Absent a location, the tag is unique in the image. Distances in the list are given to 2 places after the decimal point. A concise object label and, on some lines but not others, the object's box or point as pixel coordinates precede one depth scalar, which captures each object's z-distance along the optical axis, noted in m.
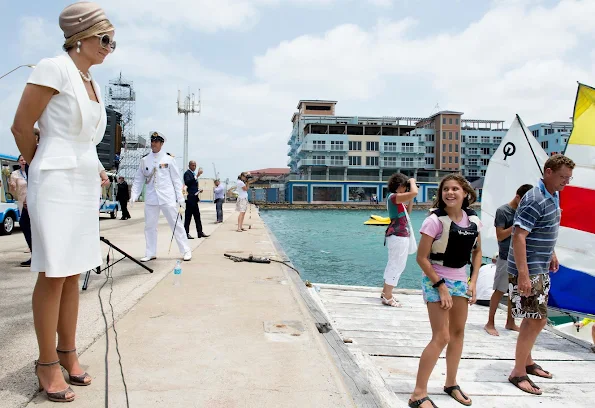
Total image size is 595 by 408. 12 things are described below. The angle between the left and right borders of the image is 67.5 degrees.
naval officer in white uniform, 7.37
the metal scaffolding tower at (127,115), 70.38
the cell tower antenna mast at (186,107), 58.16
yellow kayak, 40.73
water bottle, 6.07
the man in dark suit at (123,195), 22.02
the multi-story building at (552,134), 84.69
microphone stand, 5.13
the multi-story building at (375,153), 83.38
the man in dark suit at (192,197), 12.45
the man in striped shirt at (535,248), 3.68
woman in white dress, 2.35
